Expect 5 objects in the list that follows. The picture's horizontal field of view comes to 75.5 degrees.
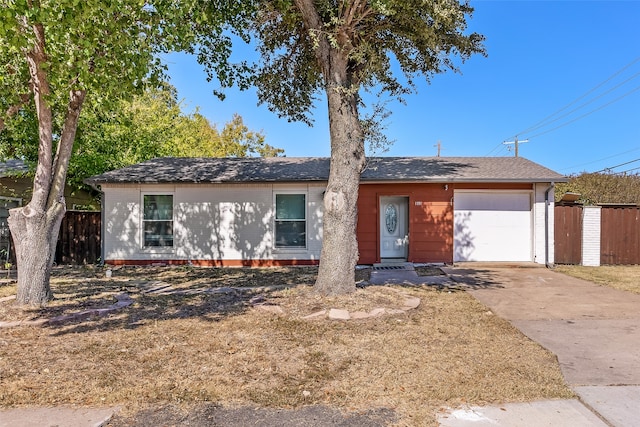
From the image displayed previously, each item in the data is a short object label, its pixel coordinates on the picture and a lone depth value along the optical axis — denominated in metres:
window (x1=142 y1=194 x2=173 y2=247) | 12.23
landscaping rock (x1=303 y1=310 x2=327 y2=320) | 5.93
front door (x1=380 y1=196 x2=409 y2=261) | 12.55
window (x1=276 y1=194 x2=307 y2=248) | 12.13
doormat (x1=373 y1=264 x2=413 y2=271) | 11.23
